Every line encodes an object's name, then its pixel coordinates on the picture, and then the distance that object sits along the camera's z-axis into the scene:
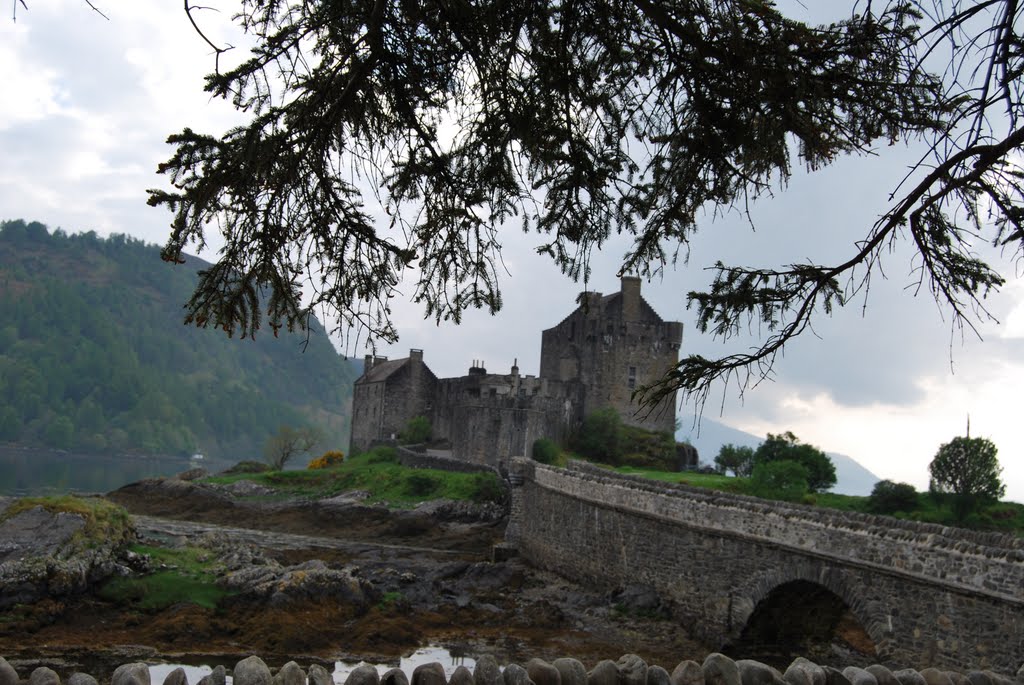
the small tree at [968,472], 32.22
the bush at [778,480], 34.88
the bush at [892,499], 32.78
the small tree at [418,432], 62.12
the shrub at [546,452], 49.31
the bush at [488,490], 46.72
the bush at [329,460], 64.62
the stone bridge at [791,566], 14.47
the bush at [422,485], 49.56
